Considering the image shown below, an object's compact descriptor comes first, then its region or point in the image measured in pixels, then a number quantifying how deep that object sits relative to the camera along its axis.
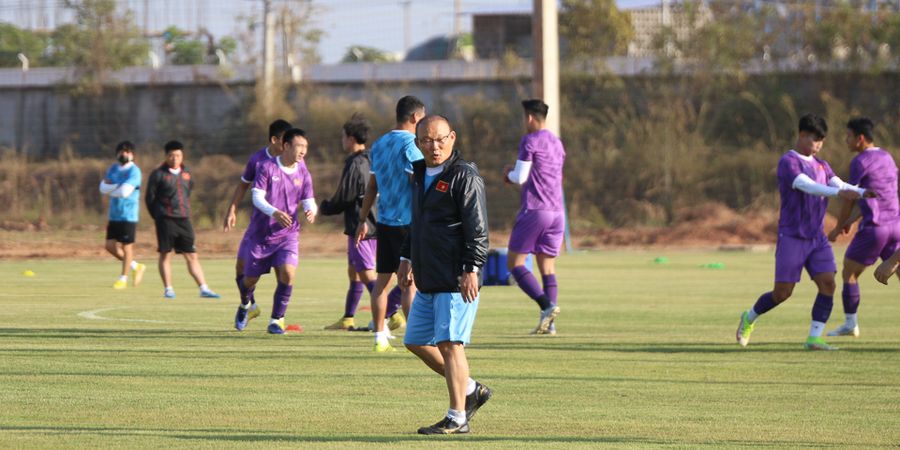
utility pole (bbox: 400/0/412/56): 42.41
